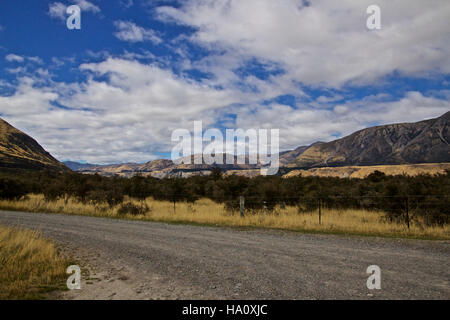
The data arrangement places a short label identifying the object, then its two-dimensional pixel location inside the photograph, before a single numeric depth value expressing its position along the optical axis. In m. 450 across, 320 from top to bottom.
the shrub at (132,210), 20.05
